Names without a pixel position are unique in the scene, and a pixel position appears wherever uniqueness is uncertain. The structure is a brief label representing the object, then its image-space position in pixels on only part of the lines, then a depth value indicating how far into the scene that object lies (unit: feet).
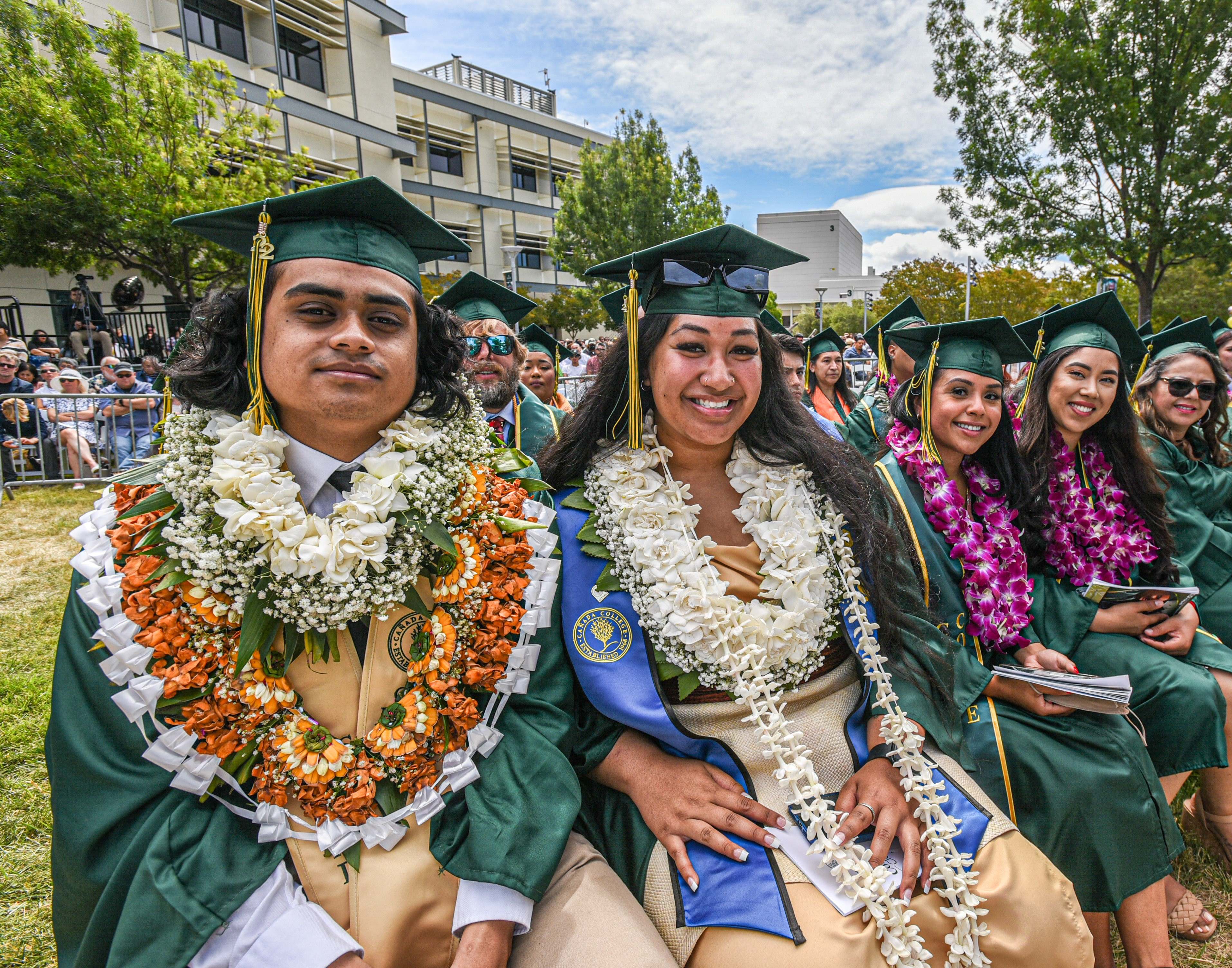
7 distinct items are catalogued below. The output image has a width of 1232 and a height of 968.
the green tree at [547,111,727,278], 83.97
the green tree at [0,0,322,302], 35.43
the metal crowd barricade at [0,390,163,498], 30.22
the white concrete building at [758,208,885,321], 280.10
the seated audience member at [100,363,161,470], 31.12
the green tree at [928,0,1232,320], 32.42
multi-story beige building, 66.90
